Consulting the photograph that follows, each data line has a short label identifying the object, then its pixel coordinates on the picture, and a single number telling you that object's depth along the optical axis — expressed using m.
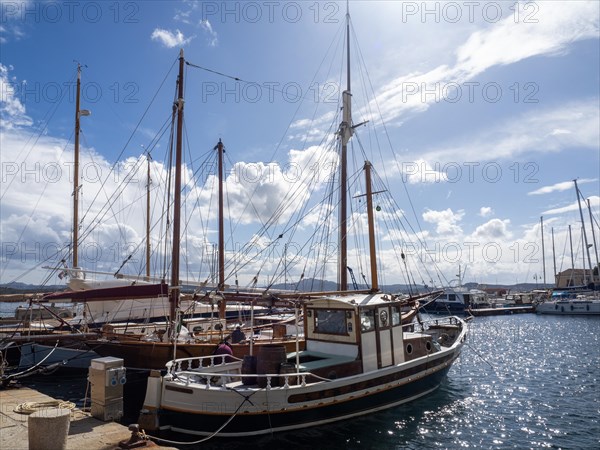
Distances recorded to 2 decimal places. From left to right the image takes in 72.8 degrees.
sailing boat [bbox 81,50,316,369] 17.03
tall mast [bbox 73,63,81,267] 27.82
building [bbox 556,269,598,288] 101.12
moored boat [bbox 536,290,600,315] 64.38
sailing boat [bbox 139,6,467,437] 11.55
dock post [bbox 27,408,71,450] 7.27
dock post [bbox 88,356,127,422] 10.25
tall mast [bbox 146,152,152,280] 37.50
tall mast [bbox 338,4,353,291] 22.86
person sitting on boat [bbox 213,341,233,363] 14.59
